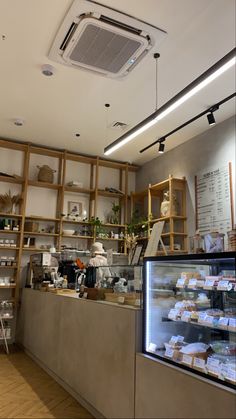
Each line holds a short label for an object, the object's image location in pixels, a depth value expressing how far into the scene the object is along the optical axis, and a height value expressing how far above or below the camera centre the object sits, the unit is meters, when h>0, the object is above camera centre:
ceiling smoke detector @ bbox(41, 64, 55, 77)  4.00 +2.34
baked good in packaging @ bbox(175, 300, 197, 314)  2.41 -0.25
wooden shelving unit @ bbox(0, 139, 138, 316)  6.12 +1.48
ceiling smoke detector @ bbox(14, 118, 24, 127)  5.51 +2.35
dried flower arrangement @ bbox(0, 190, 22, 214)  6.07 +1.14
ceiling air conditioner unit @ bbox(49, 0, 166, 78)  3.12 +2.27
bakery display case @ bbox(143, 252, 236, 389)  2.09 -0.29
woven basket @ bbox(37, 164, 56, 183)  6.42 +1.74
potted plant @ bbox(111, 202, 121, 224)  7.03 +1.20
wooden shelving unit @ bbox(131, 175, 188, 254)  5.90 +1.01
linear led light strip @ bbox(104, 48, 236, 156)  2.86 +1.73
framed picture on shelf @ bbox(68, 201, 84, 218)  6.72 +1.17
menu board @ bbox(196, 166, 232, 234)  5.05 +1.10
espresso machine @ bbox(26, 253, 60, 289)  5.07 -0.04
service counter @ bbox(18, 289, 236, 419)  1.98 -0.75
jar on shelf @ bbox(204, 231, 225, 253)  2.40 +0.21
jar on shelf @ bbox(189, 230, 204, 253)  2.59 +0.21
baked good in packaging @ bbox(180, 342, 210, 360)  2.17 -0.52
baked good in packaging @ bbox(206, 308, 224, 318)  2.21 -0.27
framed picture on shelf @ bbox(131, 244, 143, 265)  3.25 +0.14
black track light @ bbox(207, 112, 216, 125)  4.05 +1.82
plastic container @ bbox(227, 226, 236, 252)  2.29 +0.21
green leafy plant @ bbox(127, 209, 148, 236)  6.65 +0.86
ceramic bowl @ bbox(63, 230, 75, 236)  6.42 +0.66
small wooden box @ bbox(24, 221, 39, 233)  6.13 +0.73
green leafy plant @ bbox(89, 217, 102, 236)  6.56 +0.86
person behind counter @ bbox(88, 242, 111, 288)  3.55 +0.05
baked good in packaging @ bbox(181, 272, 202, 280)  2.43 -0.03
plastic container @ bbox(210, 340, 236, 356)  2.09 -0.48
